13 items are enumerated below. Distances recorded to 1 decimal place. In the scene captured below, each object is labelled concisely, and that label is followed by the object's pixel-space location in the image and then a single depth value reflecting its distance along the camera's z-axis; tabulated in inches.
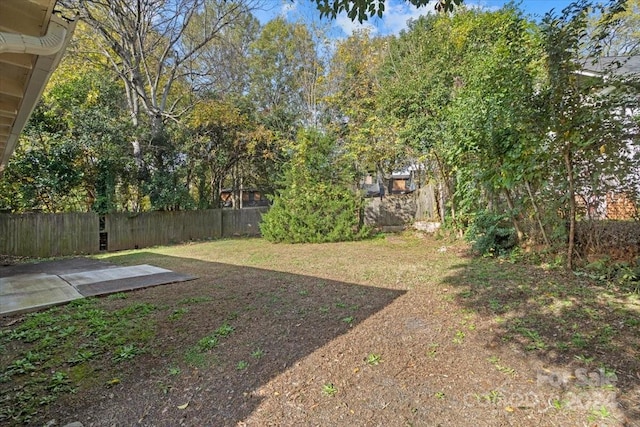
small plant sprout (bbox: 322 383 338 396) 84.2
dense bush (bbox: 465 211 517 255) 238.8
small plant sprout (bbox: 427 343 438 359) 100.8
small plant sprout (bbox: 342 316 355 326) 127.9
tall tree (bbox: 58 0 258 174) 418.3
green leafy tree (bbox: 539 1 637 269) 157.1
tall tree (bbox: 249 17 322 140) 578.9
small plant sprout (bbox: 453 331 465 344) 108.7
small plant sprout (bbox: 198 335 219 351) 111.4
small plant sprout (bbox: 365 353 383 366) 97.7
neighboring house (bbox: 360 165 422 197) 519.7
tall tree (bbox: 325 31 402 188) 483.5
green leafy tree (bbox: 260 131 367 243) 384.8
